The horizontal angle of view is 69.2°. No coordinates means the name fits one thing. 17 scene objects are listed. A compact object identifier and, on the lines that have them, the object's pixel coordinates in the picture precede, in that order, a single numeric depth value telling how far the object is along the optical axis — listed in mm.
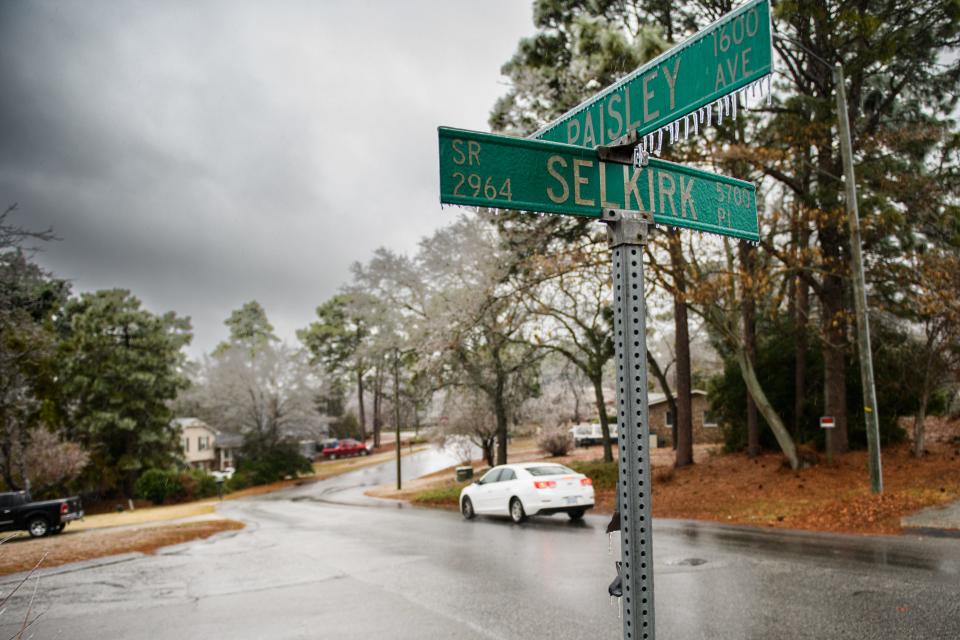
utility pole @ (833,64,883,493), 13492
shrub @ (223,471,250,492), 47716
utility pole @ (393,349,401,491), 32375
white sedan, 15898
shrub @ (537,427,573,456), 40719
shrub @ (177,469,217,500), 44719
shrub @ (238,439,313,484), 48594
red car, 69812
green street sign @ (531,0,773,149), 2264
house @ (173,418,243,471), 66125
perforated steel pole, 2180
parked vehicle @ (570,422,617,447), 53469
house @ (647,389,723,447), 41562
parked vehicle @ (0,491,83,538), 22578
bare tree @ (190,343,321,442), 49319
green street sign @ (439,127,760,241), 2508
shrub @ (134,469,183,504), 43469
